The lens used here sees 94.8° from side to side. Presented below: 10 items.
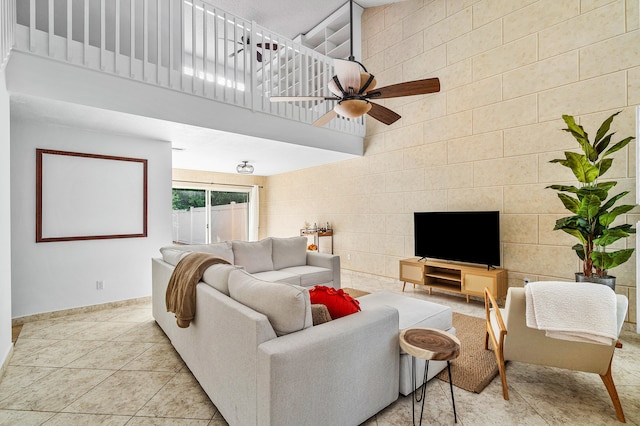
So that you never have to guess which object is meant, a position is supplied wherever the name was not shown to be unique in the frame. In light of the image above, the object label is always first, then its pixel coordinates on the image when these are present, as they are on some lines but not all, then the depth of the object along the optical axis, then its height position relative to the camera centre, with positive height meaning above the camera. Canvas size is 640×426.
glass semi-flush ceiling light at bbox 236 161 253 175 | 5.54 +0.84
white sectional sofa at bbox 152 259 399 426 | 1.30 -0.73
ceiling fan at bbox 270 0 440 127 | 2.40 +1.08
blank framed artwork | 3.32 +0.20
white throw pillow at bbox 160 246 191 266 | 2.72 -0.41
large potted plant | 2.62 -0.02
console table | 6.10 -0.45
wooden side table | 1.50 -0.72
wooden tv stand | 3.59 -0.88
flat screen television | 3.70 -0.33
